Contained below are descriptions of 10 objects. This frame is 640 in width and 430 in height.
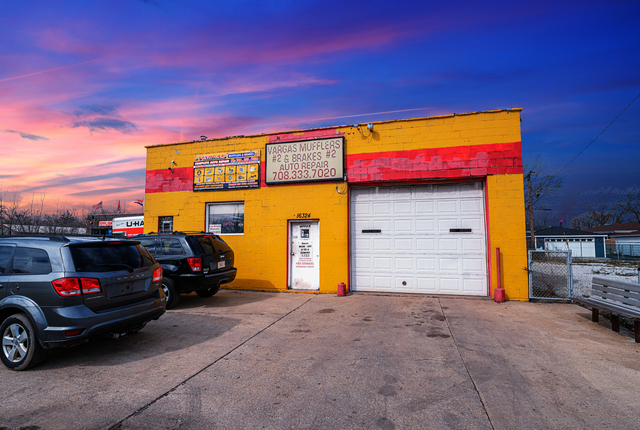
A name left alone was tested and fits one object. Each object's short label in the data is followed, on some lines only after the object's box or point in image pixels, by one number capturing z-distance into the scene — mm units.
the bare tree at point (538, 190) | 25544
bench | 5270
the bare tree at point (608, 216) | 51594
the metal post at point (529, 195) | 22597
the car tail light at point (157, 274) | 5011
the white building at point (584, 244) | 35469
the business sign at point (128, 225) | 18797
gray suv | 3840
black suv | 7387
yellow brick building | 8789
